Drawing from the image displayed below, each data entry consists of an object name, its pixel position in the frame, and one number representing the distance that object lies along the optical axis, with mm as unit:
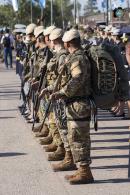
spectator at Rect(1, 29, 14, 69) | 33438
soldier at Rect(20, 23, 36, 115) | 13296
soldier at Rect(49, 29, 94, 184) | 8472
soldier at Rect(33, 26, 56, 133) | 11170
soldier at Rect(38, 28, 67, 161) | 10126
